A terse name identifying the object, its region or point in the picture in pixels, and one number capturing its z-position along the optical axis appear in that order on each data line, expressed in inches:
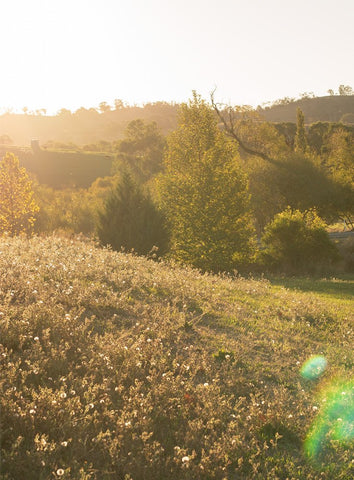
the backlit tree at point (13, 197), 1289.4
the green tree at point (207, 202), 1065.5
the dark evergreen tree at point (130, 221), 1027.3
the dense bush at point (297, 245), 1290.6
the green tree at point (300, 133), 2705.7
